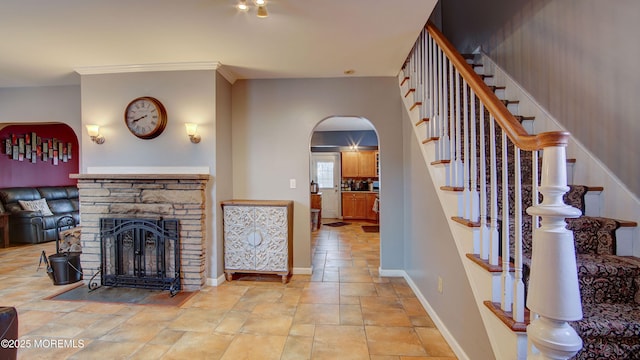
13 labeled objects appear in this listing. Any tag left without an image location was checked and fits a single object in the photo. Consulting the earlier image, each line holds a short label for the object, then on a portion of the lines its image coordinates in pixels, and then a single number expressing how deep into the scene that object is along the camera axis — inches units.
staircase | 34.5
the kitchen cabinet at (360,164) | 326.0
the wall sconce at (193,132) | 126.6
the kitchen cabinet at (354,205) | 322.3
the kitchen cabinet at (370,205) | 315.5
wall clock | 130.5
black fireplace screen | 125.0
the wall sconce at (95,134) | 132.6
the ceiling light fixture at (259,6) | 82.6
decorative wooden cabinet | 134.7
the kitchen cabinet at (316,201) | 313.0
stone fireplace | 125.6
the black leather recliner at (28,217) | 207.5
